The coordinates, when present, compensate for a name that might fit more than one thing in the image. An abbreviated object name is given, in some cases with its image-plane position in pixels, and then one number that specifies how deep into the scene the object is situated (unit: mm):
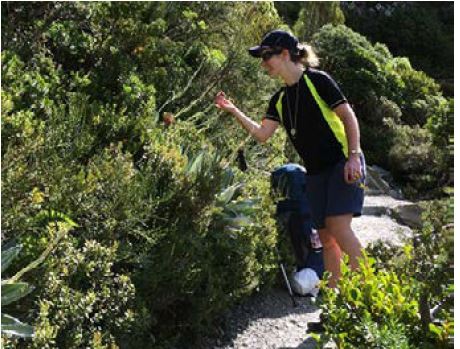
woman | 3979
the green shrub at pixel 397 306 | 2467
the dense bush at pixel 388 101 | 11195
